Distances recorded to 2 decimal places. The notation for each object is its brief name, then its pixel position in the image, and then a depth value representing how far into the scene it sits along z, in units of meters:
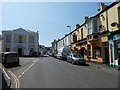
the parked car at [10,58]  11.63
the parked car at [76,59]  12.61
